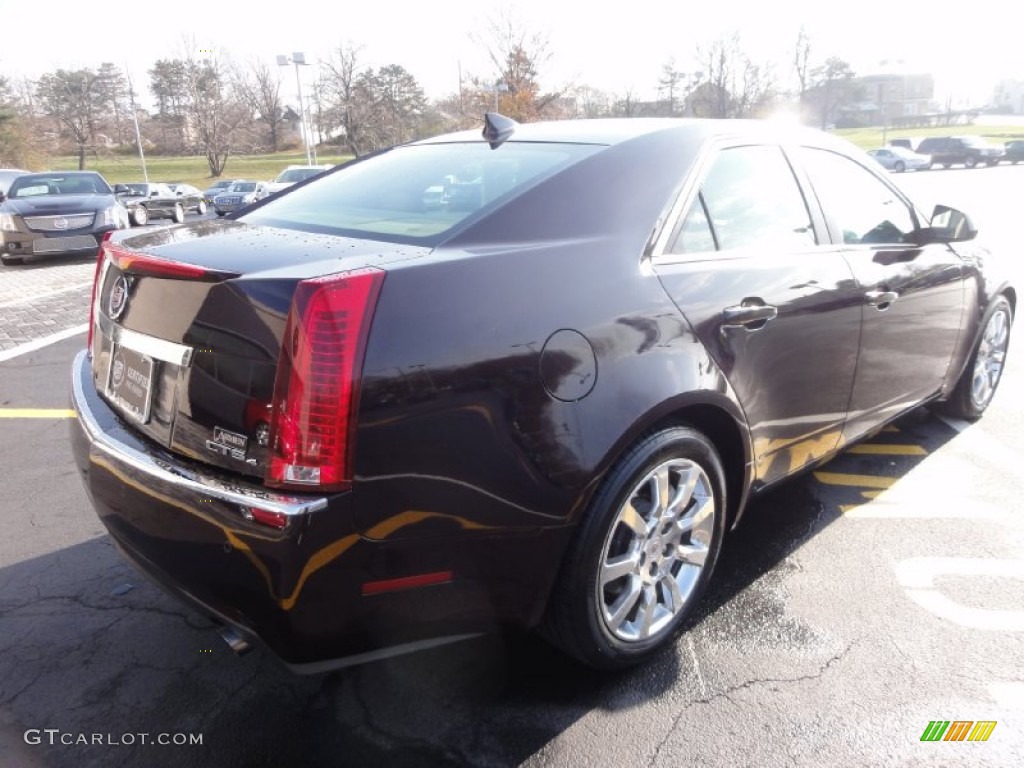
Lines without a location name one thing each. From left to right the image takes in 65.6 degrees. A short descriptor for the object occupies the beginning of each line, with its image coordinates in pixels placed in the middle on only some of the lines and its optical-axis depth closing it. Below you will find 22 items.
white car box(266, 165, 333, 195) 20.17
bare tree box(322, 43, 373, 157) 51.47
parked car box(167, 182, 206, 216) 27.64
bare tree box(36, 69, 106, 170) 57.75
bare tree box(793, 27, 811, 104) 70.81
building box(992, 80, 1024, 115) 104.50
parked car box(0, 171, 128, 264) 11.92
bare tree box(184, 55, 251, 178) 56.41
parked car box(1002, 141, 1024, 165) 43.91
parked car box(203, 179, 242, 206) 31.73
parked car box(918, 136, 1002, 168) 42.44
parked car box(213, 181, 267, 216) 25.24
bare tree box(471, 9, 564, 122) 38.19
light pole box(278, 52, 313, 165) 34.72
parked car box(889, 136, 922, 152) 49.38
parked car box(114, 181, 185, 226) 22.48
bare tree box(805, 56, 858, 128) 74.47
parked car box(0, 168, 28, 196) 17.53
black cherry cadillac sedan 1.81
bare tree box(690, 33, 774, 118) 58.22
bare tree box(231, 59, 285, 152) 61.81
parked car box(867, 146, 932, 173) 42.44
